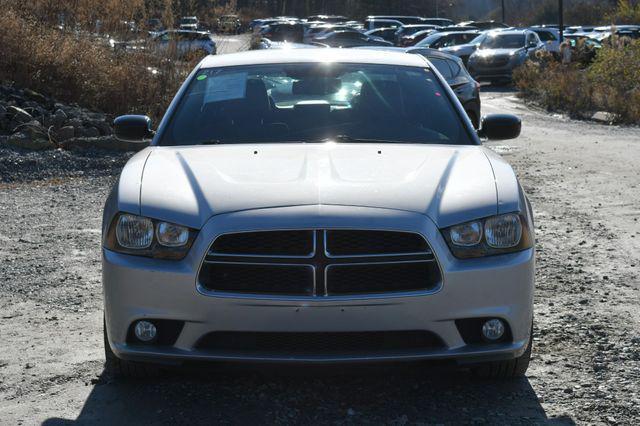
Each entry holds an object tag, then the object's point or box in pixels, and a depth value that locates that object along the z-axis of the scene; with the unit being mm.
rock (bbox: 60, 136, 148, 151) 14227
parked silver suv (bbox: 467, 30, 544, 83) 32781
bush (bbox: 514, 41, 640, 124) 22002
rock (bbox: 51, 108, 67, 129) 14766
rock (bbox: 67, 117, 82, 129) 14802
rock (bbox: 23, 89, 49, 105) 15930
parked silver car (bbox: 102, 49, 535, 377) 4488
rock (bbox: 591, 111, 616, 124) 21766
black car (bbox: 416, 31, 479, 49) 39094
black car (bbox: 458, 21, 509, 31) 58656
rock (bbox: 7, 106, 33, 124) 14664
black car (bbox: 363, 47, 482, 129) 16641
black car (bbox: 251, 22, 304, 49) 40500
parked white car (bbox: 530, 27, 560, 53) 40156
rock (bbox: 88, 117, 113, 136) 14984
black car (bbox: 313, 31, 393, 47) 32250
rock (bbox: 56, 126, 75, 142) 14281
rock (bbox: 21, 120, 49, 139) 14180
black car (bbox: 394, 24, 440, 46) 49469
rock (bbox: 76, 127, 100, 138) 14641
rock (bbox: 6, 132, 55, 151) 13924
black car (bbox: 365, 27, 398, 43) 51881
